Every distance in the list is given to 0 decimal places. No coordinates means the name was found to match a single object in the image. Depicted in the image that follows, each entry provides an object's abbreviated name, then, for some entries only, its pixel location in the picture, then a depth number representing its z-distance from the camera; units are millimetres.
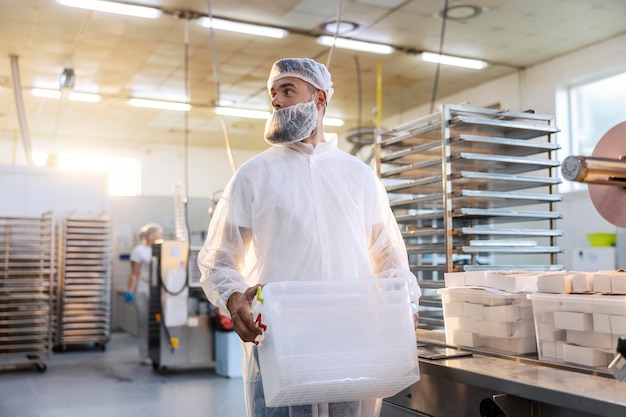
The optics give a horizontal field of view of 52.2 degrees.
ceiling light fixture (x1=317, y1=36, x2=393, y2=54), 7547
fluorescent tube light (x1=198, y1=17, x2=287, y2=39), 6938
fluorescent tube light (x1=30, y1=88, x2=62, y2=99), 9562
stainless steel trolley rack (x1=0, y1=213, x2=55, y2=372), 6605
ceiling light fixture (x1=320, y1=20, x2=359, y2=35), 7039
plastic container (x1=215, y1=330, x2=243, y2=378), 6098
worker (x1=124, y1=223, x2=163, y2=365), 7172
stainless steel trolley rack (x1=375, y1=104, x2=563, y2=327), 2441
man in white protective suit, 1835
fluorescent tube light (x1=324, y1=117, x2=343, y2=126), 11562
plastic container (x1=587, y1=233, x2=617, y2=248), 6855
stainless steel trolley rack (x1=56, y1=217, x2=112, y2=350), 7855
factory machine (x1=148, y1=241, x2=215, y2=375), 6219
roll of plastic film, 1771
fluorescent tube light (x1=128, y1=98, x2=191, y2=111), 10242
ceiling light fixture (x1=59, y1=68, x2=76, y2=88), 7785
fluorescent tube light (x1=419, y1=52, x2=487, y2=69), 8171
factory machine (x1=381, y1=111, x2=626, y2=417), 1326
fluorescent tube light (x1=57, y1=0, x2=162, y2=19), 6340
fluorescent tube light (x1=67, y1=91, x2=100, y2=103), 9789
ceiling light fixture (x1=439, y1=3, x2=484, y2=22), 6500
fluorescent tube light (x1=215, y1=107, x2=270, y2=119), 10780
